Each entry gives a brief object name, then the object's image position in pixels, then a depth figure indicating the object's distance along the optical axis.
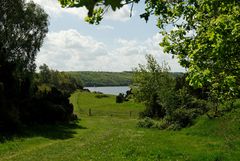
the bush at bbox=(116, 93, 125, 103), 63.04
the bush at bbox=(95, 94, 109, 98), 76.03
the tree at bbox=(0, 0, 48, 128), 27.50
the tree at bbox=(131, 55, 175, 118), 33.08
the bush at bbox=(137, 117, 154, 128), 30.06
